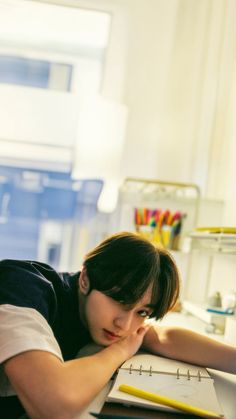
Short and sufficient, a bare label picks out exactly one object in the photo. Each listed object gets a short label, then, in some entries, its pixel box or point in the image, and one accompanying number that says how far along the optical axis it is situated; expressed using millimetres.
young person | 638
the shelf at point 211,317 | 1392
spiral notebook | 653
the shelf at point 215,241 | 1305
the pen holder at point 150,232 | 1815
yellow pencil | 622
